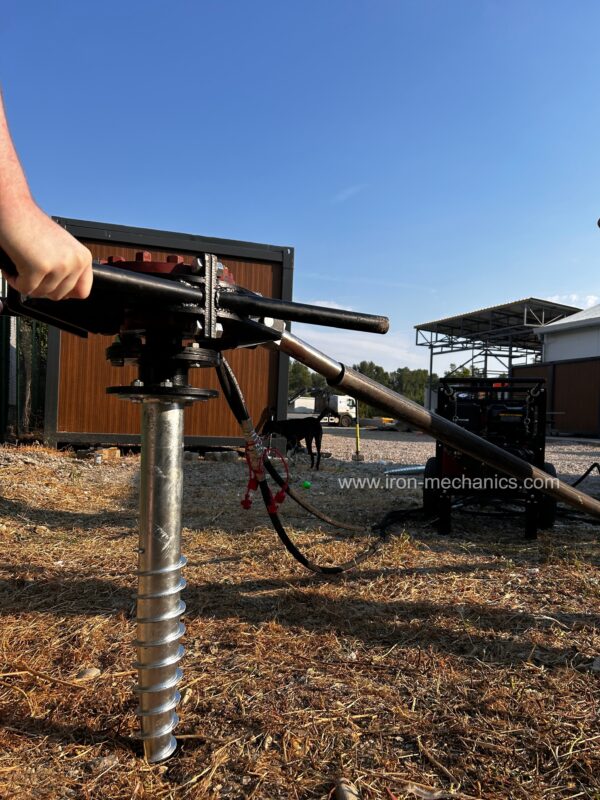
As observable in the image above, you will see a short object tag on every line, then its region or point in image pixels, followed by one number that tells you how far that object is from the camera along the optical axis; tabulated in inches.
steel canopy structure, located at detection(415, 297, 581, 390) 1039.6
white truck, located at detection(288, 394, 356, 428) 979.8
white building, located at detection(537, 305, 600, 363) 908.0
